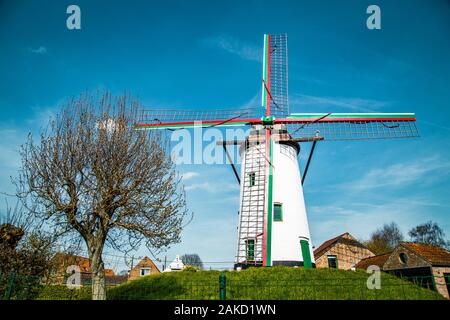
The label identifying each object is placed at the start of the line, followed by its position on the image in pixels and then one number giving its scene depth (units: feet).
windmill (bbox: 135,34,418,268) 57.11
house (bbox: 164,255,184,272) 70.05
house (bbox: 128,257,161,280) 127.28
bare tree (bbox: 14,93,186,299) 31.32
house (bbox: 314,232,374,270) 97.11
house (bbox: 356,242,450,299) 65.21
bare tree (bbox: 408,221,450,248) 175.73
